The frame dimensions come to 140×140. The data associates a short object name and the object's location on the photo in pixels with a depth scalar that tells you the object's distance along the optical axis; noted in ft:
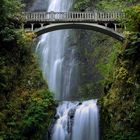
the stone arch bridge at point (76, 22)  98.22
